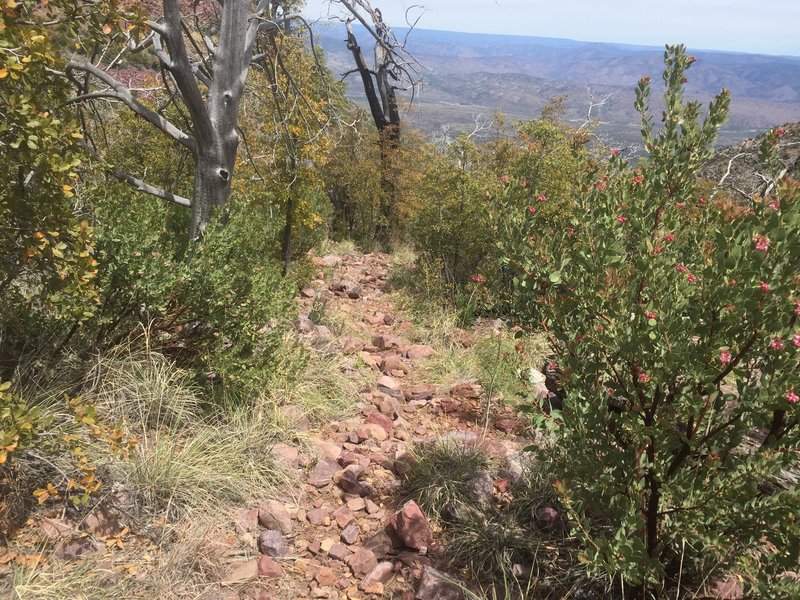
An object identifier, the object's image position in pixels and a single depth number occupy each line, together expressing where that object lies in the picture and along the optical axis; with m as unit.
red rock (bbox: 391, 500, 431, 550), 2.99
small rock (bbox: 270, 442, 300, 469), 3.64
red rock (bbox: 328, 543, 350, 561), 2.97
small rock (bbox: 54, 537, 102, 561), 2.56
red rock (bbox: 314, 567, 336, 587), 2.78
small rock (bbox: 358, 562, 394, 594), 2.74
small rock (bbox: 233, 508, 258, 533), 3.05
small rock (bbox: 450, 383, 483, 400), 4.96
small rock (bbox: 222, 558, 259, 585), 2.67
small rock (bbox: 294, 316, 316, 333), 5.84
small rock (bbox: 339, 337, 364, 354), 5.65
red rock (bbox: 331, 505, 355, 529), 3.23
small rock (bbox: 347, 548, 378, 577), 2.87
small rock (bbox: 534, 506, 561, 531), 3.04
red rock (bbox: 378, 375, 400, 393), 5.03
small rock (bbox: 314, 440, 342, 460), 3.87
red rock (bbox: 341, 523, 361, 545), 3.10
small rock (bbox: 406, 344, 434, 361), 5.90
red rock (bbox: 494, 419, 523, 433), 4.36
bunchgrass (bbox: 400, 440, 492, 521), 3.28
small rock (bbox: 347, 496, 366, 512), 3.38
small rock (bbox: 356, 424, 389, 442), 4.14
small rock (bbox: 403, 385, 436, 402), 4.98
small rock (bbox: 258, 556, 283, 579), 2.74
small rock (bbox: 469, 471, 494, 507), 3.31
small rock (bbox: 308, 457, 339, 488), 3.58
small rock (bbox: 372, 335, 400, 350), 6.11
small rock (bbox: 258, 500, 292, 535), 3.12
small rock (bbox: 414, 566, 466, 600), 2.61
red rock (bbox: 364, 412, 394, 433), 4.36
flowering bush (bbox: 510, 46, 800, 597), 1.86
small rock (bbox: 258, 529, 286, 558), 2.91
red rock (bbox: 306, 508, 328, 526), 3.24
